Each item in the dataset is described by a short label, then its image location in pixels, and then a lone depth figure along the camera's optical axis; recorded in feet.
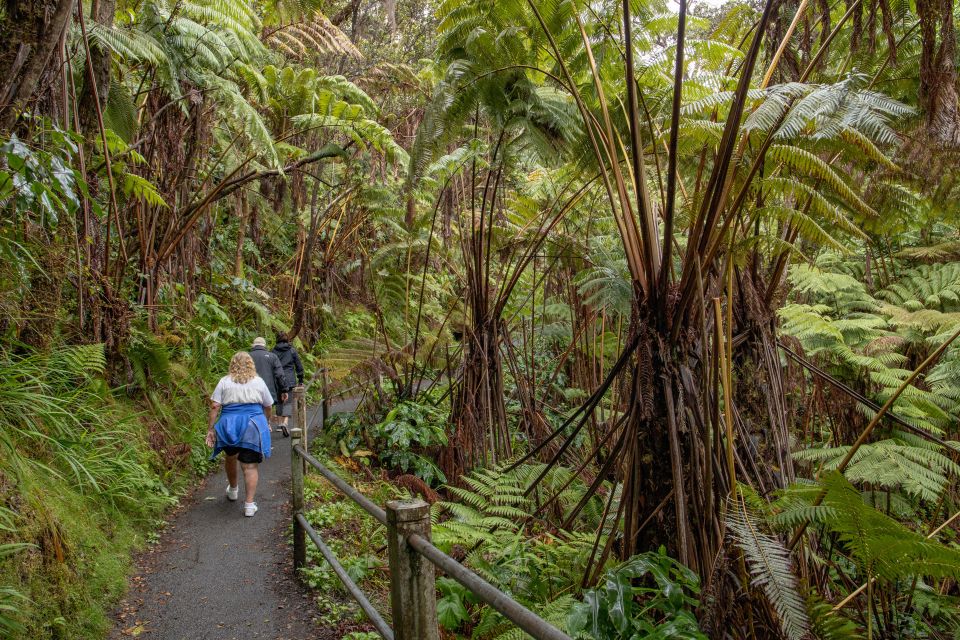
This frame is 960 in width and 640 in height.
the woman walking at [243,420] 17.25
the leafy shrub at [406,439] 20.30
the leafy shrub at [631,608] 6.62
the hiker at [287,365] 26.94
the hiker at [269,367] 23.82
